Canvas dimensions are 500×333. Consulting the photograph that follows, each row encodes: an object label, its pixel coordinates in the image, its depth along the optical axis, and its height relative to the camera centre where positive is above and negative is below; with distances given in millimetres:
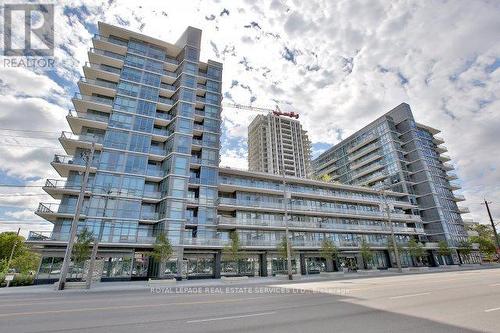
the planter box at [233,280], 28238 -1301
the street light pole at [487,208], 48266 +9449
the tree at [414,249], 48712 +2595
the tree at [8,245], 55375 +5302
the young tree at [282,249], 36875 +2342
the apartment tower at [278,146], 118750 +53885
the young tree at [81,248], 27478 +2156
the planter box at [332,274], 33369 -1056
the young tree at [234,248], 34500 +2342
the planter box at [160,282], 26866 -1384
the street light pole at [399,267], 37284 -457
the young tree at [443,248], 55281 +3032
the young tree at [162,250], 31333 +2097
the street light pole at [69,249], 21859 +1696
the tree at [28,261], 40284 +1452
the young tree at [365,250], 43906 +2325
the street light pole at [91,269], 22953 +63
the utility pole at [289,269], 29062 -304
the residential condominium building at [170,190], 34156 +11431
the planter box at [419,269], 40975 -808
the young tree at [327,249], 39750 +2341
